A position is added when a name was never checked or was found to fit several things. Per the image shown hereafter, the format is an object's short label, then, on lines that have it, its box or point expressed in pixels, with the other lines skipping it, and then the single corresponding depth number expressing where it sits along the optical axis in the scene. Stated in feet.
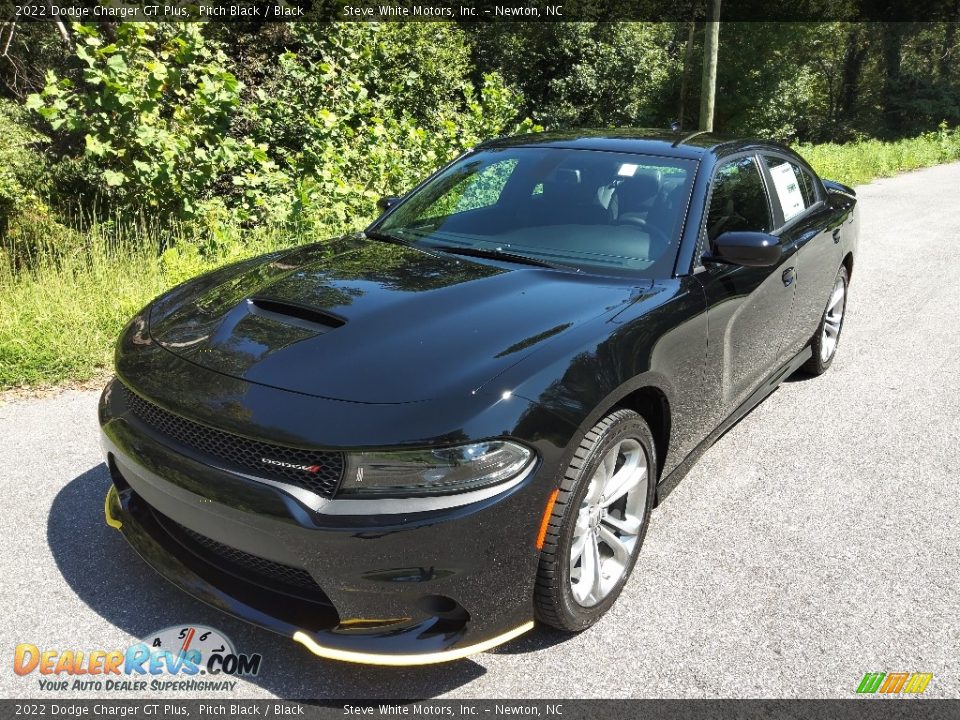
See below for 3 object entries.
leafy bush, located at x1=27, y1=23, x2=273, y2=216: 20.72
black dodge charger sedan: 6.83
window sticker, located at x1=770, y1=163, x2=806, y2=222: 13.60
